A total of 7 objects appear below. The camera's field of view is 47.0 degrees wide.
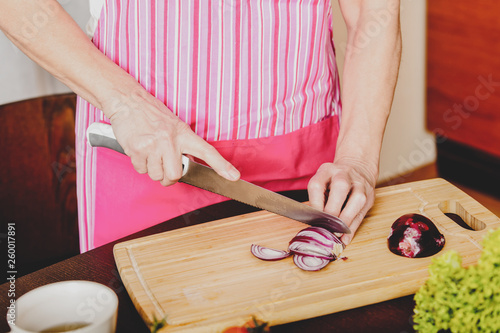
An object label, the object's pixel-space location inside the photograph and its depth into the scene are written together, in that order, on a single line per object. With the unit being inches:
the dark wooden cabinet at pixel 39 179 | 52.4
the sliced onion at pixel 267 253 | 42.6
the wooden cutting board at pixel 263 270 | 37.6
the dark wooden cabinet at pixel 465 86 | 120.8
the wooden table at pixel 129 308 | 35.9
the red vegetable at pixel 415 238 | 41.9
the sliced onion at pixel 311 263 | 40.9
